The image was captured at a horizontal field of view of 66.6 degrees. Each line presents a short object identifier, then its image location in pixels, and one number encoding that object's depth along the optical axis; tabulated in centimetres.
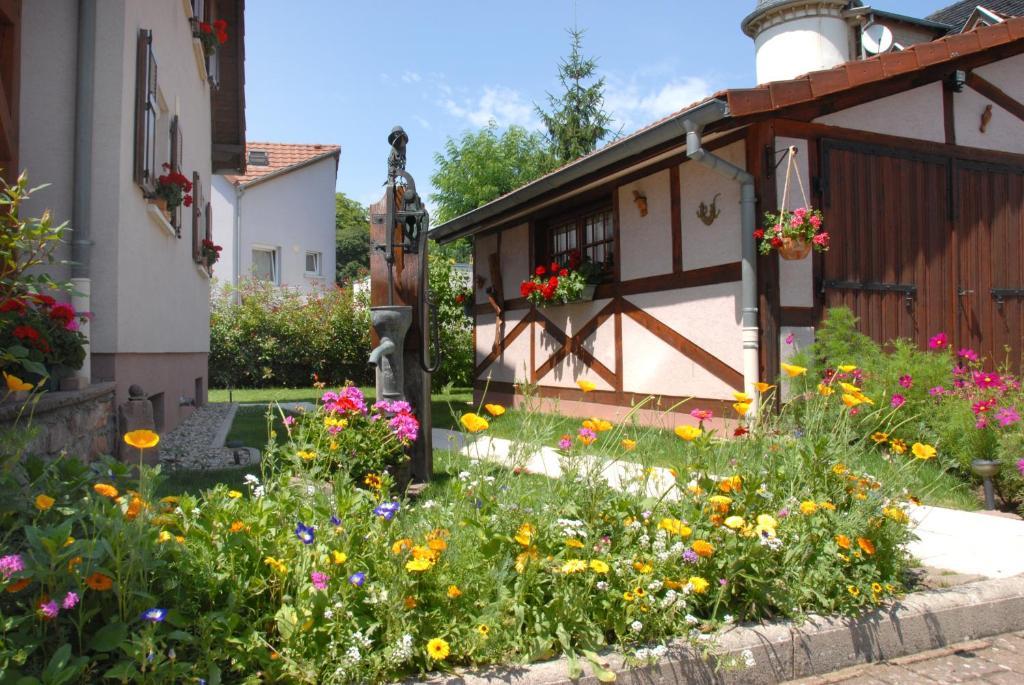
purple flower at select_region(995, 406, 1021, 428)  450
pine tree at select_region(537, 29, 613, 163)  2478
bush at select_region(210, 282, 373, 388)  1641
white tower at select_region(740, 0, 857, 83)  881
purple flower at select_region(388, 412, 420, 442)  414
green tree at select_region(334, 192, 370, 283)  4189
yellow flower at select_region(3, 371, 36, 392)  236
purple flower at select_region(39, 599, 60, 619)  177
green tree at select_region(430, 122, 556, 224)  2483
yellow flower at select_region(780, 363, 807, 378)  311
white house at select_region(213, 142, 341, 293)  2098
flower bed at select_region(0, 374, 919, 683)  193
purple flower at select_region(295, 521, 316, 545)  214
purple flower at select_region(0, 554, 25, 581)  178
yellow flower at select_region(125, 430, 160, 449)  195
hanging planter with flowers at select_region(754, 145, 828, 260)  593
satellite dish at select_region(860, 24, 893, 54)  827
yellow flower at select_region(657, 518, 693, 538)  250
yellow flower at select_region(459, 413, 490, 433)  256
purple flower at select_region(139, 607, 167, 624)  182
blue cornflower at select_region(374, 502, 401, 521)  234
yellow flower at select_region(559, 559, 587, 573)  228
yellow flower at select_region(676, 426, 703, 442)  271
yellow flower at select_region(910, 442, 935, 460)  269
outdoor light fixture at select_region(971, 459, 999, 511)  452
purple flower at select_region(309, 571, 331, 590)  208
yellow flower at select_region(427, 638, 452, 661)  209
